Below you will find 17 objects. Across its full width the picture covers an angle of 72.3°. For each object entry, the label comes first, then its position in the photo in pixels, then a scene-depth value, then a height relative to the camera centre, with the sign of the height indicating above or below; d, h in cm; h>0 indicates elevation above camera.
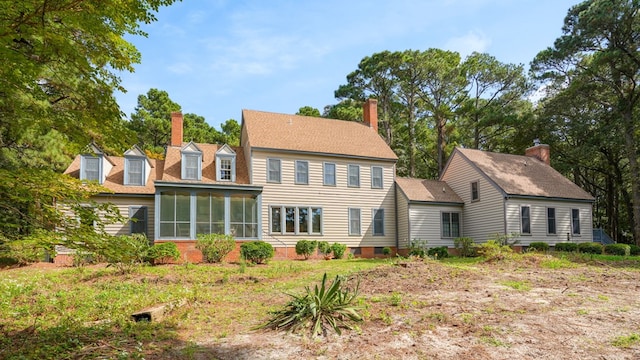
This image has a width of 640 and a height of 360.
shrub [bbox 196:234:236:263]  1842 -133
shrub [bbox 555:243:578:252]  2198 -174
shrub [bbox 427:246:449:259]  2212 -196
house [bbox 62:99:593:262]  2122 +110
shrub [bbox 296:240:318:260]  2167 -168
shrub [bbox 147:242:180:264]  1796 -159
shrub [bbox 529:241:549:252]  2217 -171
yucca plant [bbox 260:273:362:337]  699 -165
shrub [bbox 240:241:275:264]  1875 -163
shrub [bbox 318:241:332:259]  2253 -176
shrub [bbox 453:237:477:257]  2206 -176
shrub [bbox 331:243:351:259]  2277 -188
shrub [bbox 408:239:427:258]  2177 -173
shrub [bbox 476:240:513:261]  1581 -145
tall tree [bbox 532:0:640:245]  2594 +1000
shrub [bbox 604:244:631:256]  2095 -181
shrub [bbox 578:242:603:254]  2117 -173
